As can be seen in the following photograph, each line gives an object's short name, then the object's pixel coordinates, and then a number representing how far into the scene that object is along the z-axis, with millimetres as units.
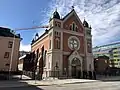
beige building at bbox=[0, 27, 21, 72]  20730
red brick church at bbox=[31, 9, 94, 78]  20471
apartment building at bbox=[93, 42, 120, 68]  63592
